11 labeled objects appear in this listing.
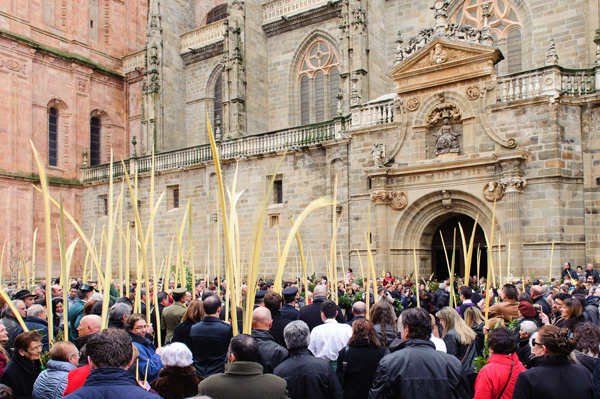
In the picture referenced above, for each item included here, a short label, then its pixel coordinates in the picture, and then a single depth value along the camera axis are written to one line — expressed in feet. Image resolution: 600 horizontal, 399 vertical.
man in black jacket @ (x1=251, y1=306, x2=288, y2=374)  16.20
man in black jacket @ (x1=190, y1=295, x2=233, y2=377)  18.03
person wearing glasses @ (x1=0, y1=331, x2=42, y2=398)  15.34
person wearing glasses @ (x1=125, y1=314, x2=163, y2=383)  16.07
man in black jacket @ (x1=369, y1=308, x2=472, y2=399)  13.32
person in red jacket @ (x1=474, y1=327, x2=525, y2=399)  13.51
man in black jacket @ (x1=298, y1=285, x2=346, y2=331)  23.21
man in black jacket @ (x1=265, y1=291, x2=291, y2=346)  20.66
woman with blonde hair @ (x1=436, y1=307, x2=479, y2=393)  18.47
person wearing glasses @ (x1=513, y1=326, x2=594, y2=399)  12.16
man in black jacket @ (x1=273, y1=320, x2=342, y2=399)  14.02
